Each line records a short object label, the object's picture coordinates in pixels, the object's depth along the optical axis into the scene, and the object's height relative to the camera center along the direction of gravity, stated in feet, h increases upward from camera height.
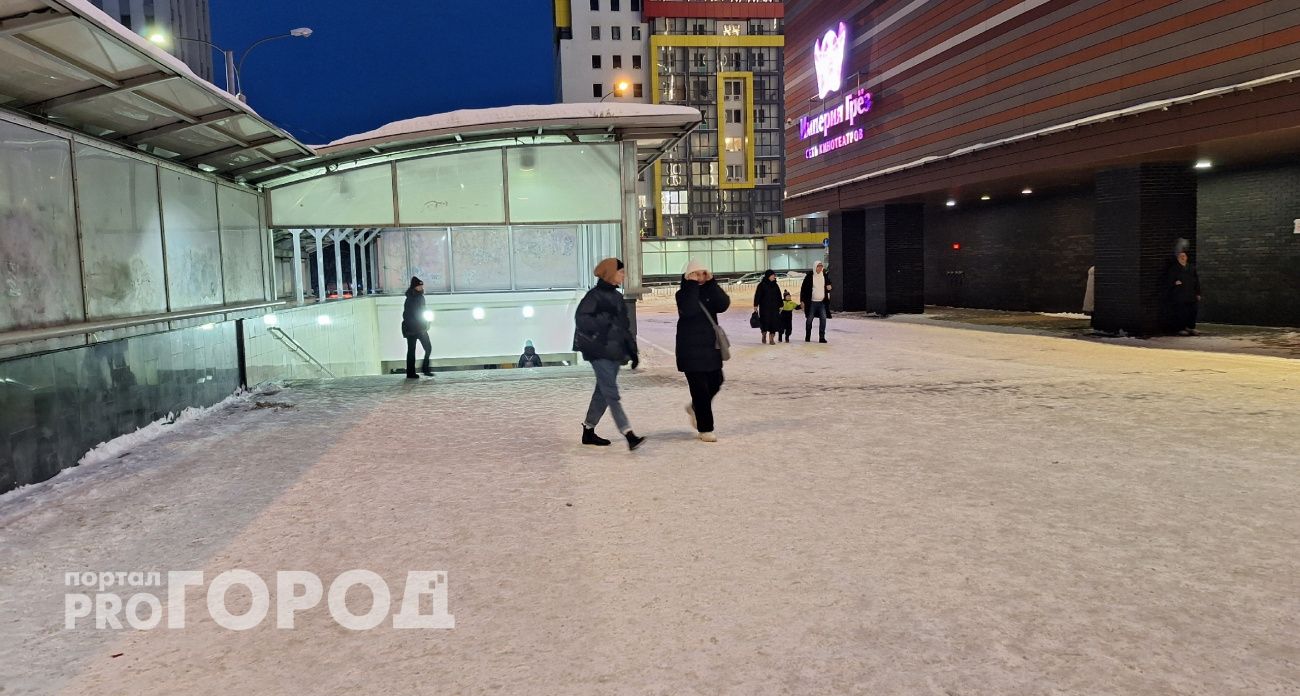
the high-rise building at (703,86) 256.52 +65.33
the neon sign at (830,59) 87.74 +24.96
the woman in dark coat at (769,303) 56.65 -1.10
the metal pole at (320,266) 63.72 +2.83
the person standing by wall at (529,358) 54.85 -4.22
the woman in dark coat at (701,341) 24.90 -1.55
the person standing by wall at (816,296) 57.47 -0.69
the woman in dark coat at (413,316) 44.09 -0.92
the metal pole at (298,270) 57.11 +2.34
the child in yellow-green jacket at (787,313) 59.00 -1.88
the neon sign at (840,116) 83.05 +18.49
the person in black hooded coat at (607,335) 24.07 -1.24
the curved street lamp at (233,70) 54.90 +15.99
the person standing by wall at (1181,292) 52.75 -1.11
